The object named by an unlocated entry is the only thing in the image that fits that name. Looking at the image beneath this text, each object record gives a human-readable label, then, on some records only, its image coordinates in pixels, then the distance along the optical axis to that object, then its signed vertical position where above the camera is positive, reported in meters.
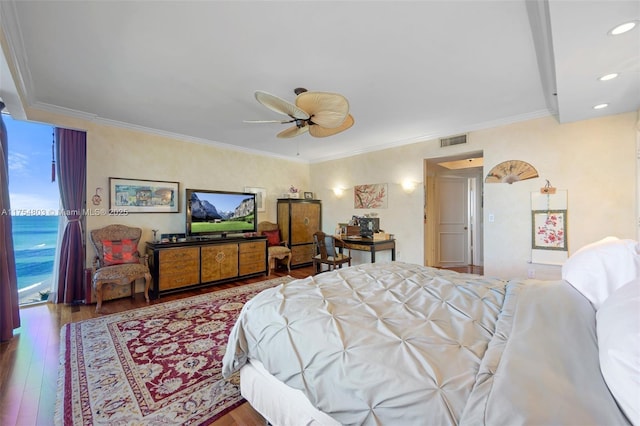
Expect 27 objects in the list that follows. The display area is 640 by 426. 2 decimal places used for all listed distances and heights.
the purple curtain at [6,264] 2.52 -0.50
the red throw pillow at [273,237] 5.51 -0.53
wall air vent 4.11 +1.14
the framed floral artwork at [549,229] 3.32 -0.27
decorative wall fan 3.55 +0.53
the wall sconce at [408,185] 4.72 +0.47
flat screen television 4.42 +0.02
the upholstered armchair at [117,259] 3.33 -0.63
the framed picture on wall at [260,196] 5.55 +0.37
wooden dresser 3.83 -0.80
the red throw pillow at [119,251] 3.59 -0.53
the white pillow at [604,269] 1.31 -0.33
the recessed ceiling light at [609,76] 2.08 +1.09
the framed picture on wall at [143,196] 3.88 +0.30
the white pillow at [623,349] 0.69 -0.44
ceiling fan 2.18 +0.94
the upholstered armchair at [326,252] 4.52 -0.71
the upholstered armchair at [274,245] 5.27 -0.70
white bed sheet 1.24 -1.02
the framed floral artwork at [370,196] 5.15 +0.32
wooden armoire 5.73 -0.31
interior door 6.07 -0.23
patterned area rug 1.63 -1.24
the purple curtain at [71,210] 3.47 +0.07
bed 0.75 -0.58
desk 4.61 -0.62
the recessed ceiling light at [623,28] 1.49 +1.07
